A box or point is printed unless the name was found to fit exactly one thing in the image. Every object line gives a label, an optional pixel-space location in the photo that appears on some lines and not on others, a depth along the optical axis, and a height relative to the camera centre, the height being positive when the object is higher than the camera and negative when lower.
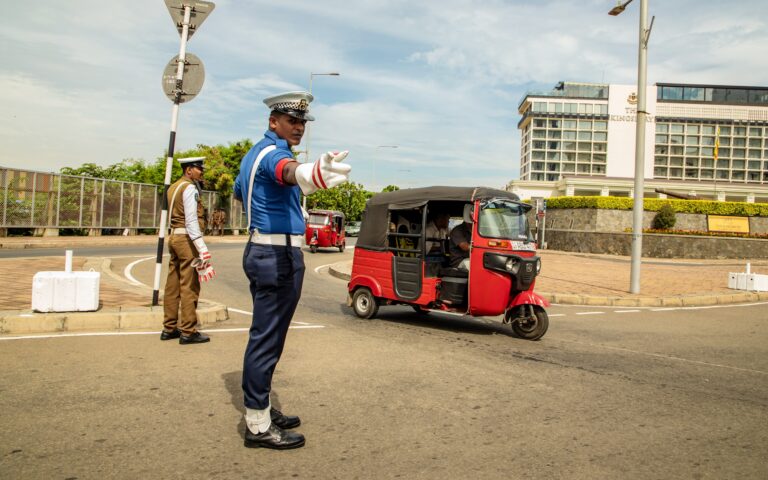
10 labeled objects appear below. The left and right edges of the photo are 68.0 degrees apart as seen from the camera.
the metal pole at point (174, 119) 7.40 +1.61
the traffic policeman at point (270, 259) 3.35 -0.08
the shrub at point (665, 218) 31.70 +2.63
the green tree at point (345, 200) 76.34 +6.79
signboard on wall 32.31 +2.54
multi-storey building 106.88 +26.15
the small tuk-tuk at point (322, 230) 26.78 +0.86
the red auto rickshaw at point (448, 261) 7.52 -0.09
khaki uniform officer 6.10 -0.19
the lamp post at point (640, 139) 13.15 +2.95
